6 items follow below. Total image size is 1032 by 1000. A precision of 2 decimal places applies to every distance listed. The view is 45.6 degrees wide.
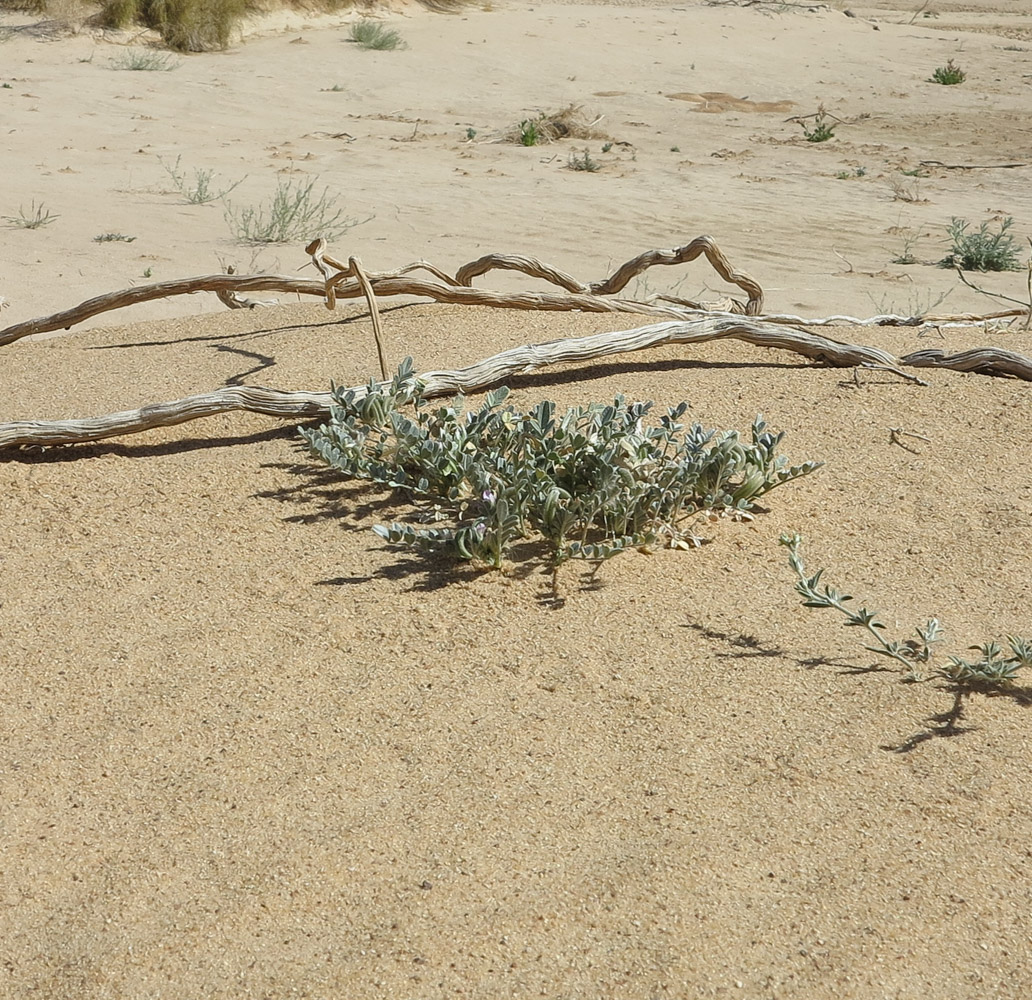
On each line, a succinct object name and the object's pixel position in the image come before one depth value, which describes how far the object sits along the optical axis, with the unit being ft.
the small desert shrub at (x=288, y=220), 23.95
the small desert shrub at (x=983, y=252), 23.47
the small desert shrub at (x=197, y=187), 26.30
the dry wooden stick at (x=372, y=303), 9.96
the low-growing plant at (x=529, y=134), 34.01
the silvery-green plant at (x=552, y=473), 8.15
